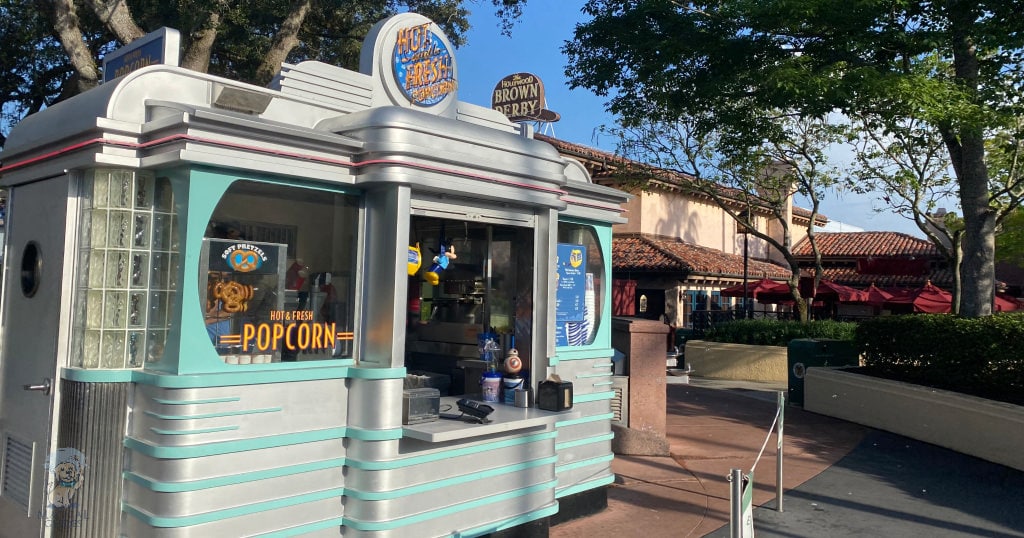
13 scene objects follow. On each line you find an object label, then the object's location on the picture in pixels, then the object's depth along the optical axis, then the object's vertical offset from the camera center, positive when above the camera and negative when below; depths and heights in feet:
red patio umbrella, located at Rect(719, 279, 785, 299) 69.41 +2.57
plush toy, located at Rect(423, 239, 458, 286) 20.21 +1.27
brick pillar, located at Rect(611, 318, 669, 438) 28.58 -1.88
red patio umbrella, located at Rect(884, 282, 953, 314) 65.77 +1.79
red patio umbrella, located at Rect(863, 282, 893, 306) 71.41 +2.17
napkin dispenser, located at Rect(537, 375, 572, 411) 18.65 -1.99
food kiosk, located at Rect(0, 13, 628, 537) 14.33 -0.23
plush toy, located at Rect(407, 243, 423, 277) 18.37 +1.19
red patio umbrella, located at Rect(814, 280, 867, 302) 71.05 +2.40
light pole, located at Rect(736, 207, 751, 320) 67.94 +1.89
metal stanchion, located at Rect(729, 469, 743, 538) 12.18 -3.00
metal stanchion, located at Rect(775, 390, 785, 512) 22.02 -4.37
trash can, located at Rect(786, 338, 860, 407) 43.52 -2.13
